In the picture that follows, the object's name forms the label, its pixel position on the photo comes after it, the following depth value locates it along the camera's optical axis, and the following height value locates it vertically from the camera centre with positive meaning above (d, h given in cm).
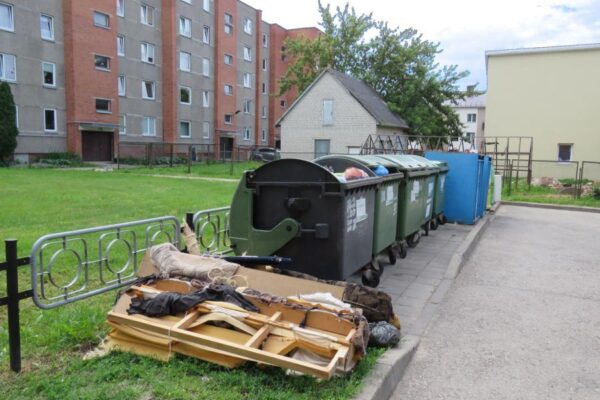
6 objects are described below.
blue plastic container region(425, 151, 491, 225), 1164 -82
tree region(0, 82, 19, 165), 2584 +93
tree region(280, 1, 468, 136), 3706 +645
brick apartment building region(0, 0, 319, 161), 2884 +507
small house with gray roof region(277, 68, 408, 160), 3294 +203
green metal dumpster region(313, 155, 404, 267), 654 -61
